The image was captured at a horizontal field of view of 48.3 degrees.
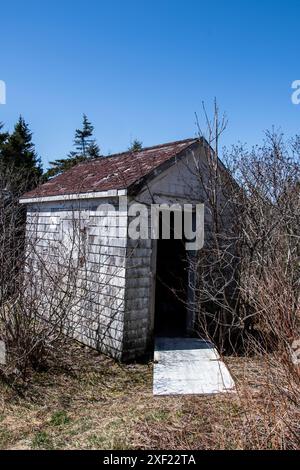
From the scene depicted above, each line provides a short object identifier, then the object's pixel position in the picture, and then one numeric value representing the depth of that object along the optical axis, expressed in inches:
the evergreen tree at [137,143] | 1260.6
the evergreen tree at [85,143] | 1500.6
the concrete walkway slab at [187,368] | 216.2
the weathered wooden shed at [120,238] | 273.6
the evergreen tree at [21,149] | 1000.2
